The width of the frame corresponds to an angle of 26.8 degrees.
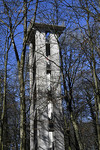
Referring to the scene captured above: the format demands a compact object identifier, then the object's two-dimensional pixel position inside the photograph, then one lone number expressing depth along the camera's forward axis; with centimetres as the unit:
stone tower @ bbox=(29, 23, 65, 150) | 1952
